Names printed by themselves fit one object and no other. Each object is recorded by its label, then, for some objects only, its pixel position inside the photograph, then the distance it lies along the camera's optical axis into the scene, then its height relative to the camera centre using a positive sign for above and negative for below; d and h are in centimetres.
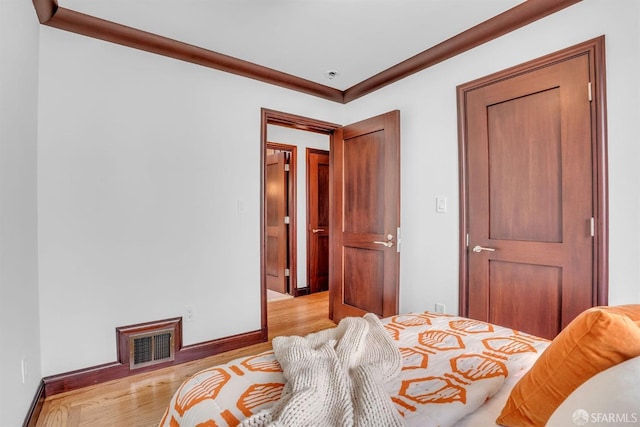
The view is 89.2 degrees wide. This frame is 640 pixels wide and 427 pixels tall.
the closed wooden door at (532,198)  184 +8
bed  77 -51
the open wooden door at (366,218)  283 -5
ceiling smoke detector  295 +128
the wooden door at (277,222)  477 -14
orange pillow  72 -35
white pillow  61 -38
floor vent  229 -94
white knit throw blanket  79 -49
